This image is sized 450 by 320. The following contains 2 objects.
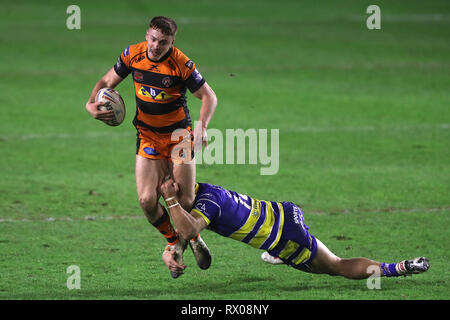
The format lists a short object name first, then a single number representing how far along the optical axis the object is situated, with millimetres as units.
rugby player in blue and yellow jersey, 14195
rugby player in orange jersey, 15047
